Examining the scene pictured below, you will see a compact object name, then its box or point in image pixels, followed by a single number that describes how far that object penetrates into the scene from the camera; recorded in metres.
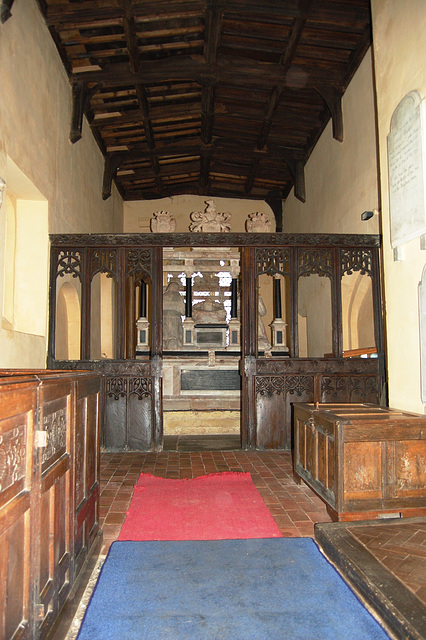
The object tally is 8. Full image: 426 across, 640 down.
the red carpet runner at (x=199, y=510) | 3.28
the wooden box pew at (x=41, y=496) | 1.53
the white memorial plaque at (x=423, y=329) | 4.19
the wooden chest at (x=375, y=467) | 3.26
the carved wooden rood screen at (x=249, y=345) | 6.02
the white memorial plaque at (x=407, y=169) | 4.12
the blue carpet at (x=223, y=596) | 2.08
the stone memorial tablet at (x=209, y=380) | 8.17
